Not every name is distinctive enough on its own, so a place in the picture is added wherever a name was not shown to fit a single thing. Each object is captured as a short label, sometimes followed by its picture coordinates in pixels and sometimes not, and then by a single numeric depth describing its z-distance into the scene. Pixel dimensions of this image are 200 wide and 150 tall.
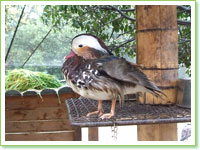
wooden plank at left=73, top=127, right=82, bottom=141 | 1.49
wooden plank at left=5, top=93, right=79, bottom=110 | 1.38
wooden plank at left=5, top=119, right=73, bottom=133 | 1.45
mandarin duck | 0.68
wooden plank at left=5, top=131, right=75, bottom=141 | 1.47
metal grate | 0.64
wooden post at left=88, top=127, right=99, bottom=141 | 1.42
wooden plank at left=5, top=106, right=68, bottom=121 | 1.42
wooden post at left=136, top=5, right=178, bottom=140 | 0.89
